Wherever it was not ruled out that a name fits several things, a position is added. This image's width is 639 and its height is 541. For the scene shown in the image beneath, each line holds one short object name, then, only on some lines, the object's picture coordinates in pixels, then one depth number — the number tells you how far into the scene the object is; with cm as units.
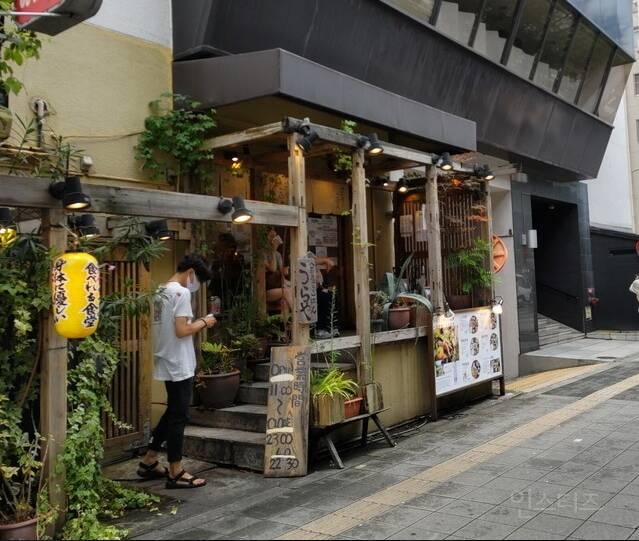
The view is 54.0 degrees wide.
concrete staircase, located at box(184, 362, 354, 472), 662
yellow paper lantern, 472
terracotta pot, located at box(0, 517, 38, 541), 448
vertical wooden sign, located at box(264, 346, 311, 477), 625
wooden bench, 655
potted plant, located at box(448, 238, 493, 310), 1019
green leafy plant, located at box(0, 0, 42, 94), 510
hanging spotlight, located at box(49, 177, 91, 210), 482
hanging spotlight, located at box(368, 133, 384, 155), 779
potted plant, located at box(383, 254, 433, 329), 863
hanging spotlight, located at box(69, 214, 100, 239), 552
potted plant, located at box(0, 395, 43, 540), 456
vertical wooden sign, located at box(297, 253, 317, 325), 670
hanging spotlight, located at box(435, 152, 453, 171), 909
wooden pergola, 487
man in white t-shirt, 593
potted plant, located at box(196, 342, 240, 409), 743
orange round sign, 1340
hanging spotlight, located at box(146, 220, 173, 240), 678
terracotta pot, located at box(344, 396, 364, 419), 696
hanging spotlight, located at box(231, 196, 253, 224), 622
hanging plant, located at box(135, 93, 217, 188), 775
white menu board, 891
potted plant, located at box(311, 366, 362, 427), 659
